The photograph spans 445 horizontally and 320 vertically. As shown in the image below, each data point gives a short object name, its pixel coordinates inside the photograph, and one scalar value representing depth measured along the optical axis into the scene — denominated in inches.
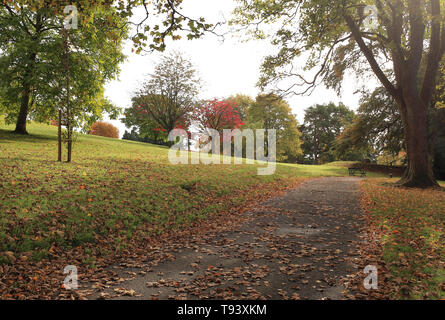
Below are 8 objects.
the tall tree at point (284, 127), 1894.7
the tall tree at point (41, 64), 724.7
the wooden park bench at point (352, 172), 1130.7
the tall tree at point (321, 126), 2556.6
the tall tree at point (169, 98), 1413.6
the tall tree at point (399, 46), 559.8
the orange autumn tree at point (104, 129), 2883.9
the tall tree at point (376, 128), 1227.2
